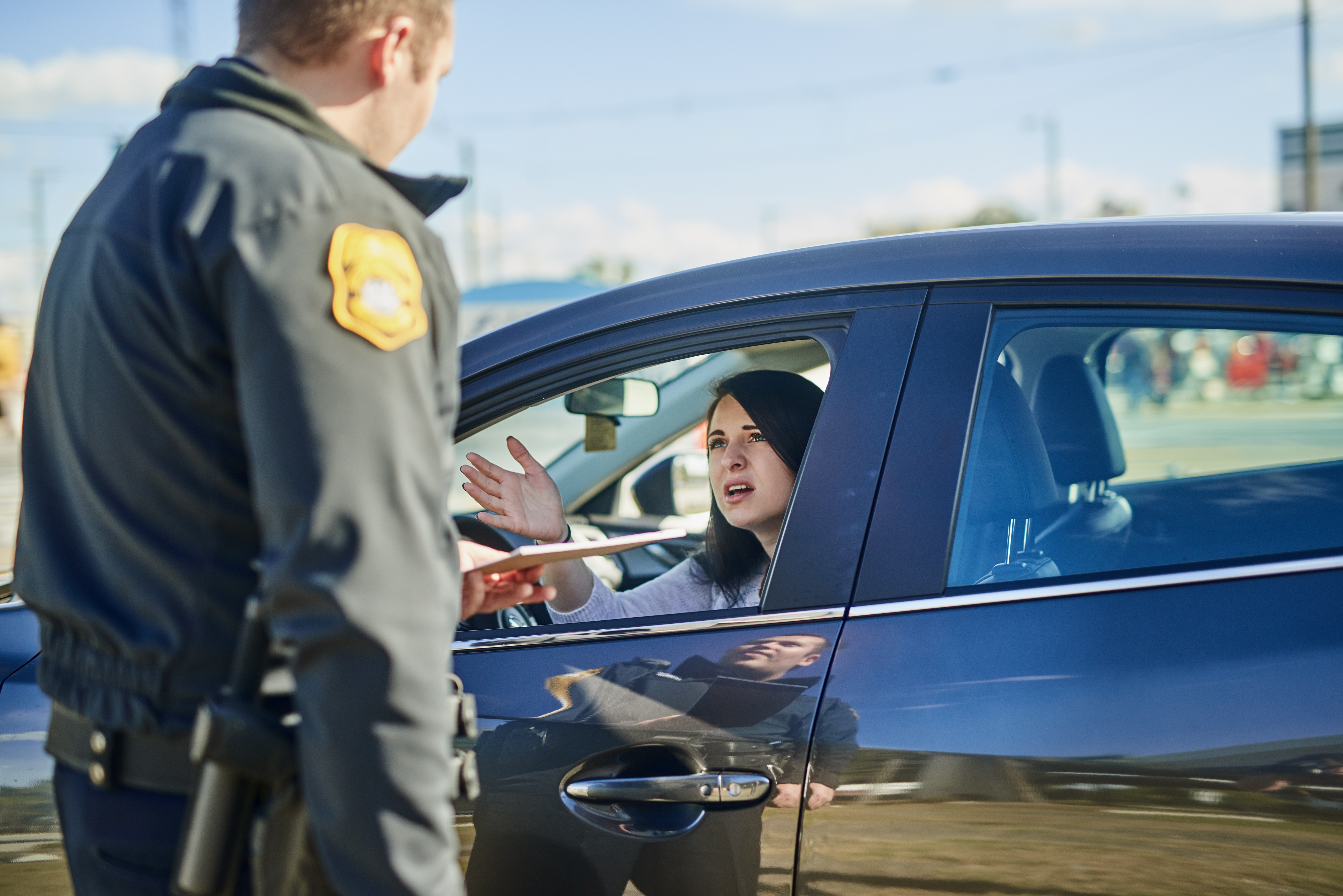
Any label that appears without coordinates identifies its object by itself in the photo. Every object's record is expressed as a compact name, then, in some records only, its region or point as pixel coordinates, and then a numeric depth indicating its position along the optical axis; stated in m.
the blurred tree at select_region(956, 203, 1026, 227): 38.82
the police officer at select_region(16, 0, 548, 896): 0.98
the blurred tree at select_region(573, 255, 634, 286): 37.45
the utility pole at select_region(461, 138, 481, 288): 52.16
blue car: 1.34
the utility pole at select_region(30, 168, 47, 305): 42.75
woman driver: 2.10
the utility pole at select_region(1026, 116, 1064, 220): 49.91
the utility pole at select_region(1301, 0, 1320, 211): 21.52
